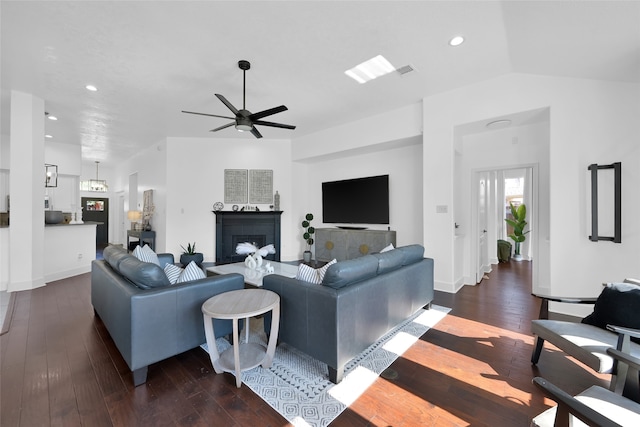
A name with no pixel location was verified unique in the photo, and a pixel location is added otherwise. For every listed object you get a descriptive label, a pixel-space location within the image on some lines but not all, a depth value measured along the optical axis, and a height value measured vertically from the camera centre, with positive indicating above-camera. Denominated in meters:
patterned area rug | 1.66 -1.24
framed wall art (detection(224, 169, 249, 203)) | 6.41 +0.71
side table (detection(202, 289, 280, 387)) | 1.85 -0.77
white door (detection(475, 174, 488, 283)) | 4.66 -0.32
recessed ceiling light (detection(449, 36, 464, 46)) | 2.78 +1.87
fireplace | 6.23 -0.41
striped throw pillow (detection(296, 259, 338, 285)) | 2.25 -0.53
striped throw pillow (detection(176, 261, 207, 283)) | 2.35 -0.55
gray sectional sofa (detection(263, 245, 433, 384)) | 1.91 -0.76
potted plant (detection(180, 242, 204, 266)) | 5.74 -0.94
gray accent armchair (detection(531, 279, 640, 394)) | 1.64 -0.88
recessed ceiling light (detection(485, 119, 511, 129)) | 3.79 +1.36
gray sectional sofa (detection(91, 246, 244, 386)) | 1.87 -0.75
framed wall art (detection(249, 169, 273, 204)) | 6.46 +0.69
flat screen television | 5.58 +0.30
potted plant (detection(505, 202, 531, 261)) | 6.80 -0.28
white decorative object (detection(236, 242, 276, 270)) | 3.46 -0.55
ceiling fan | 3.11 +1.21
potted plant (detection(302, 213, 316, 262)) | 6.35 -0.50
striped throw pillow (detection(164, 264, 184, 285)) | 2.40 -0.55
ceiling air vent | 3.35 +1.89
